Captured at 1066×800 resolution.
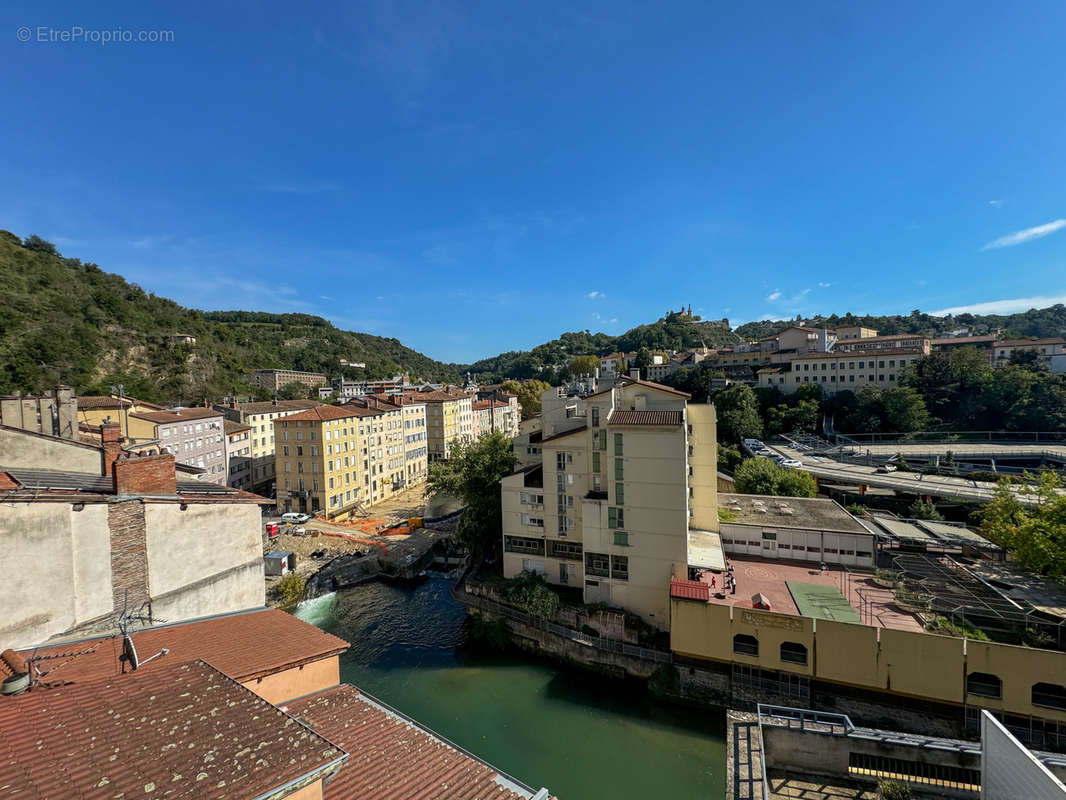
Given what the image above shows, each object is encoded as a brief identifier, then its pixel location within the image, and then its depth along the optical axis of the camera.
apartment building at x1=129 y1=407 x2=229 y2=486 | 40.69
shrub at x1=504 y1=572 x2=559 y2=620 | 22.03
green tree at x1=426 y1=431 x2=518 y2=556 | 27.78
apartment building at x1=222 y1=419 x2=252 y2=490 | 49.41
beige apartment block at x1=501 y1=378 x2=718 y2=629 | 21.06
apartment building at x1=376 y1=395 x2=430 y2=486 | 58.31
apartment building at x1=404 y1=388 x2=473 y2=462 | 66.00
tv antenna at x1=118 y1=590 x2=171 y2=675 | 7.68
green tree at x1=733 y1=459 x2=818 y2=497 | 33.97
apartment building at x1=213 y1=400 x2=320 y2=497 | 53.96
